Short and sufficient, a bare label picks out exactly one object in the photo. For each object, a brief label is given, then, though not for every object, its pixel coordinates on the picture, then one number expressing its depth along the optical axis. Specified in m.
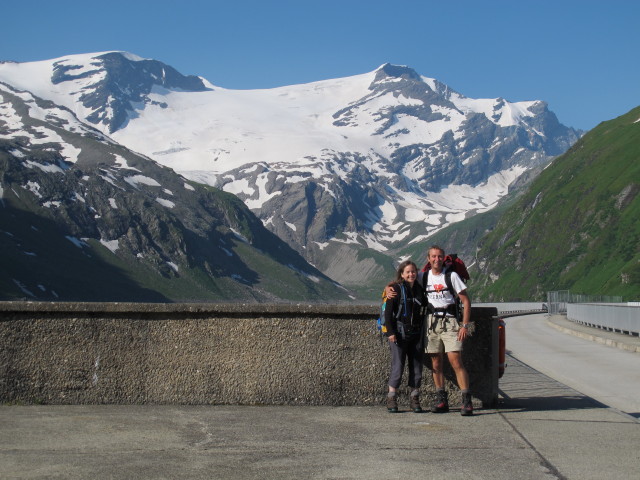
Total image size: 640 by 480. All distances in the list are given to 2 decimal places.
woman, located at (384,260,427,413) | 10.23
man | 10.23
